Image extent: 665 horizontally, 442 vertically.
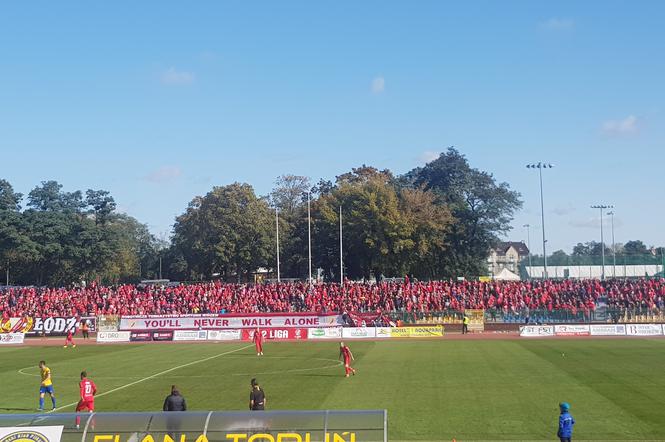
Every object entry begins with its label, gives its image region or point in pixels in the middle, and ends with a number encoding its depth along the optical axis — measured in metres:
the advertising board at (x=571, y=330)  54.03
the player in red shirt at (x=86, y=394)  22.06
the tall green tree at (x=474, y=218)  89.25
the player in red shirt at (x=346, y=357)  32.25
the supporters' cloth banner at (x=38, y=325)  62.84
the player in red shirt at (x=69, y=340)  52.75
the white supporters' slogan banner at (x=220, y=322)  62.66
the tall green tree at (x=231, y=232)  88.31
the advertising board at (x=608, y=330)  53.81
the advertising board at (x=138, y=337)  58.53
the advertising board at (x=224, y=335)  57.53
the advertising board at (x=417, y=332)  55.84
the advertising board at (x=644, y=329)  53.19
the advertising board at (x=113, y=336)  58.31
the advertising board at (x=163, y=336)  58.44
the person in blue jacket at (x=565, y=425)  16.14
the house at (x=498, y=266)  176.30
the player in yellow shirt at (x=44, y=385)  25.58
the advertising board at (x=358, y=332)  55.69
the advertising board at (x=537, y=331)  54.34
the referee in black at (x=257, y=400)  20.30
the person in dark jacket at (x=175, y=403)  18.56
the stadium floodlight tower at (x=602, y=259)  92.41
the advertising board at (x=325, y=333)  55.91
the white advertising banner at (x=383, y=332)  55.62
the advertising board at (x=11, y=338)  59.69
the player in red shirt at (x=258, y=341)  43.53
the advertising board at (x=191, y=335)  57.62
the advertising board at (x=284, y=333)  56.81
